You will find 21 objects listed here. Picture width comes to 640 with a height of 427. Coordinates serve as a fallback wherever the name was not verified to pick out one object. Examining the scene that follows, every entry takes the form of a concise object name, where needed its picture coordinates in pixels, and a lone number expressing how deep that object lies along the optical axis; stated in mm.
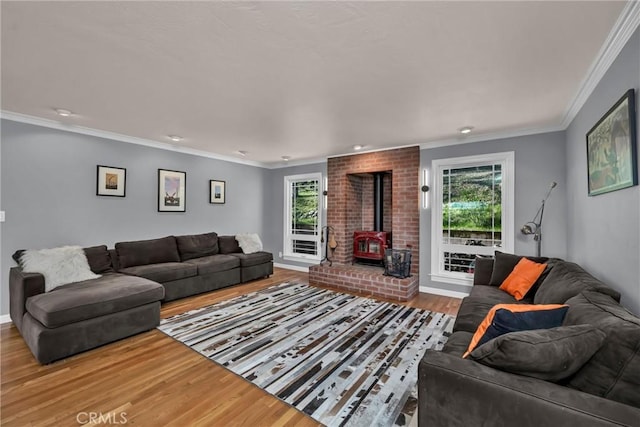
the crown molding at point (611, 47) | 1506
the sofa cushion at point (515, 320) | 1357
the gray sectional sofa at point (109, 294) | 2369
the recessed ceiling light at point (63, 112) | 3047
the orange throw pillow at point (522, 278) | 2582
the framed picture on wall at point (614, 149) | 1586
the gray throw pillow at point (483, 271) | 3197
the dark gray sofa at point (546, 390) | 988
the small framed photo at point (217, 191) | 5371
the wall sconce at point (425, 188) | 4415
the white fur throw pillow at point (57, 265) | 2816
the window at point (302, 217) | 5977
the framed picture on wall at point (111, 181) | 3896
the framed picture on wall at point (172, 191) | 4602
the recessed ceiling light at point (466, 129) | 3577
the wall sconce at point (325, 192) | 5613
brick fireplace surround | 4375
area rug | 1858
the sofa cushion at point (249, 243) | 5277
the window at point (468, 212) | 3885
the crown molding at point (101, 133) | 3221
